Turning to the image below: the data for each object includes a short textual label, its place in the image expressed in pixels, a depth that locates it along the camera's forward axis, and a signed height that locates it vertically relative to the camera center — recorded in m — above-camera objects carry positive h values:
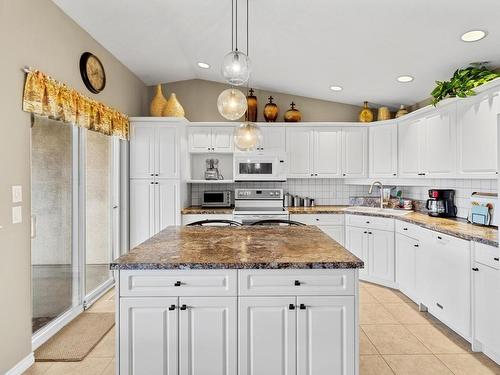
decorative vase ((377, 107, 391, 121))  4.85 +1.00
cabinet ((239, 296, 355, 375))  1.82 -0.81
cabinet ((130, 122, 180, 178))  4.50 +0.45
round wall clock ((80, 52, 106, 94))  3.35 +1.15
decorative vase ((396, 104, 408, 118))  4.66 +0.99
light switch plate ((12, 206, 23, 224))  2.36 -0.21
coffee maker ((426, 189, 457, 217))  3.74 -0.21
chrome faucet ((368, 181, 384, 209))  4.69 -0.13
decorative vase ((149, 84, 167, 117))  4.71 +1.11
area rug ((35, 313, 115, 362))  2.59 -1.29
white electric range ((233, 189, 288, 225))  5.07 -0.22
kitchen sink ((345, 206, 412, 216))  4.24 -0.35
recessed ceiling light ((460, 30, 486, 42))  2.62 +1.16
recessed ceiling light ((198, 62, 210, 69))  4.47 +1.58
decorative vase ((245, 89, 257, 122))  4.98 +1.11
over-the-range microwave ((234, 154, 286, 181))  4.88 +0.24
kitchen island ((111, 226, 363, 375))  1.81 -0.71
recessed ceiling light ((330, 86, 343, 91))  4.53 +1.28
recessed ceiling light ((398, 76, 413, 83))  3.80 +1.19
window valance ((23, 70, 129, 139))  2.52 +0.69
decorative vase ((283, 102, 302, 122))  5.00 +1.01
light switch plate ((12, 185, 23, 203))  2.36 -0.06
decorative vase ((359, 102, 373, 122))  4.90 +0.99
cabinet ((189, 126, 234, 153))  4.92 +0.65
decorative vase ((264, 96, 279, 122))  5.02 +1.06
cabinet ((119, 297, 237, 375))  1.81 -0.82
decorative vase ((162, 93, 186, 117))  4.64 +1.03
